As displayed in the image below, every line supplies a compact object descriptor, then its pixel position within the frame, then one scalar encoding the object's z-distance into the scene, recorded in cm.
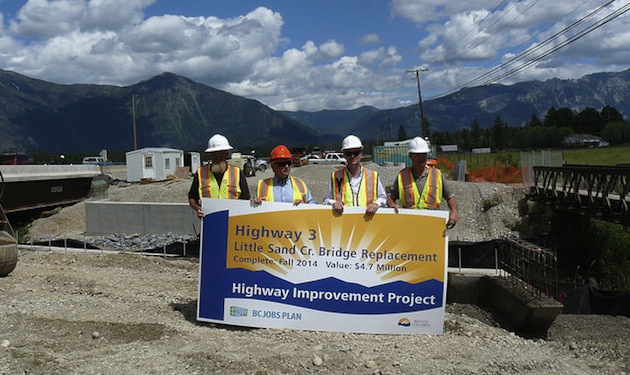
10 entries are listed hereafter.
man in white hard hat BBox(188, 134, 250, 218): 654
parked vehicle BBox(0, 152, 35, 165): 3569
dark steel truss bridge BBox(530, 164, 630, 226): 1645
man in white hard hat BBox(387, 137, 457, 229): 645
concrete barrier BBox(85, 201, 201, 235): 1992
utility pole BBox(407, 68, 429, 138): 5929
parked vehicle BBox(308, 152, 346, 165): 5796
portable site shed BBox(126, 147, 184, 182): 4031
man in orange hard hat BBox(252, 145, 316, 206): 610
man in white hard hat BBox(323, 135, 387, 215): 619
